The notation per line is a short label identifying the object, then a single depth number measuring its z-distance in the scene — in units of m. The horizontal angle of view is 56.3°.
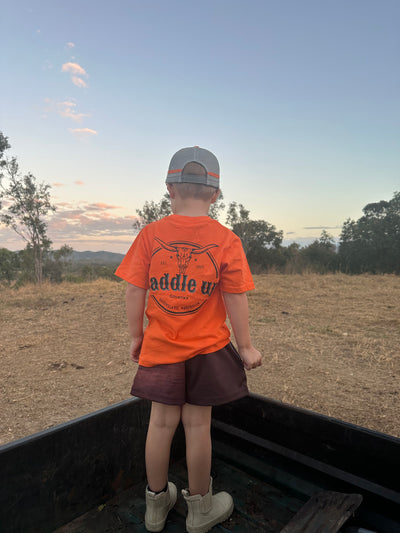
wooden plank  1.38
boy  1.58
